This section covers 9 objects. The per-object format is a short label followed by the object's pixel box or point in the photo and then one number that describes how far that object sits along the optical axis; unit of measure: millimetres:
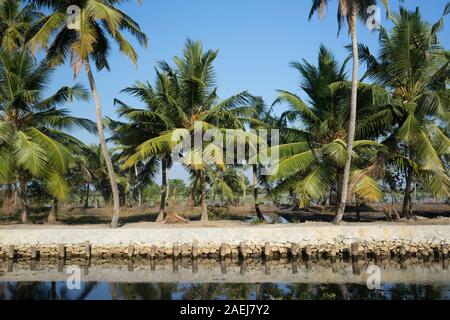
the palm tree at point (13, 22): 24141
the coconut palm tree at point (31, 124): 19680
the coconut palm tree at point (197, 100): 21016
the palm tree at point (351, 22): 17516
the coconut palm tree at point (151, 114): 21328
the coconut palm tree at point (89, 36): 17953
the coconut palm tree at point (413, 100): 18531
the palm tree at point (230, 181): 26631
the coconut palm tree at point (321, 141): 18578
